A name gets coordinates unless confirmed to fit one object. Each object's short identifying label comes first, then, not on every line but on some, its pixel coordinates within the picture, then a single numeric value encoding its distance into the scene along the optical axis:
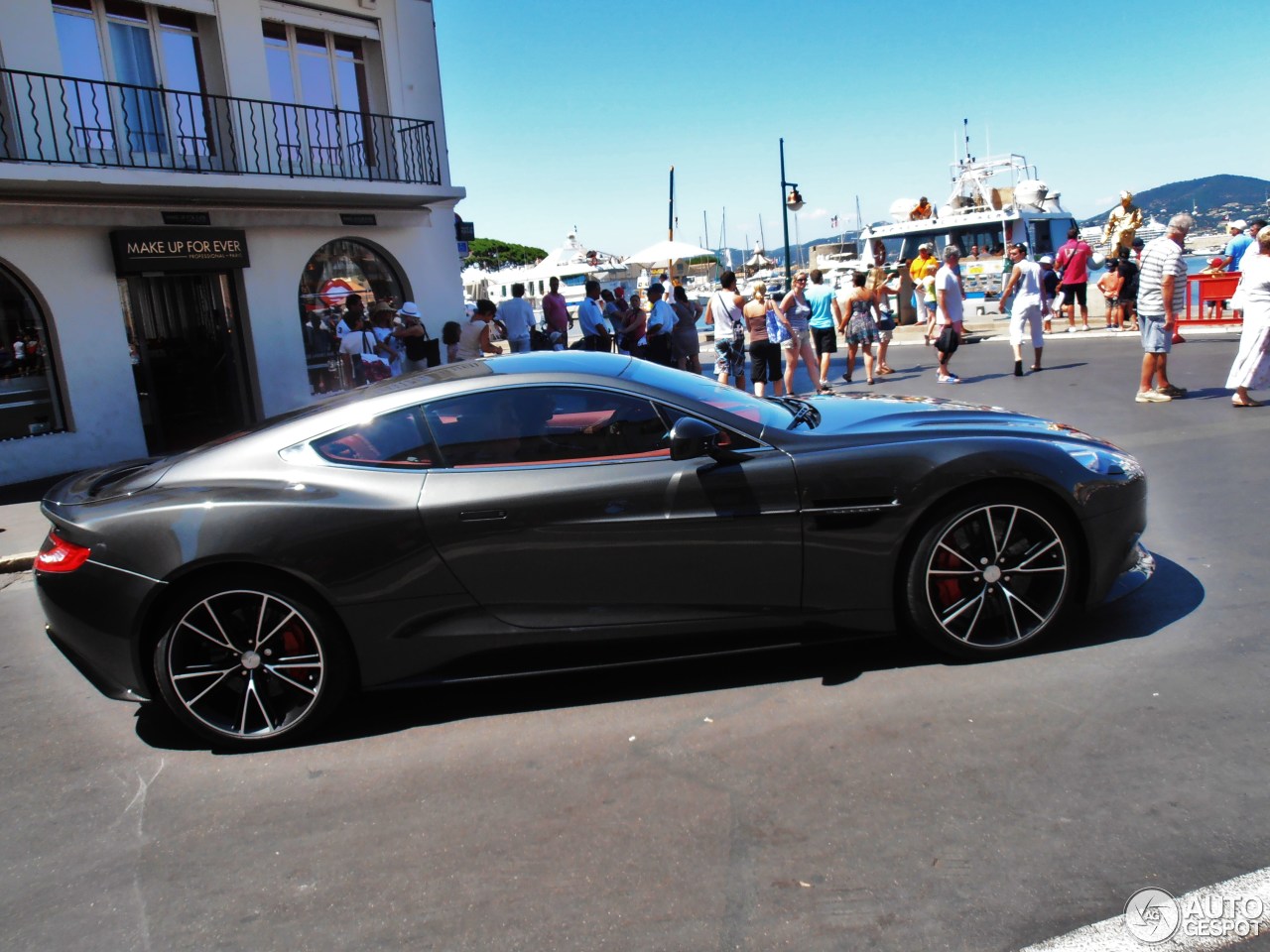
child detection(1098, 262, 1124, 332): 17.84
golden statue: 18.84
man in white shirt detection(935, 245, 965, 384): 12.77
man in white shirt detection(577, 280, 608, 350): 16.12
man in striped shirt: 9.62
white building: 11.59
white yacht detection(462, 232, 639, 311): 49.12
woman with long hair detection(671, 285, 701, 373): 14.53
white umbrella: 26.42
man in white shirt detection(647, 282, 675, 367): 14.16
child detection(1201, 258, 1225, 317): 17.52
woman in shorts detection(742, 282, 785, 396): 12.13
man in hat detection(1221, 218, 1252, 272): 16.44
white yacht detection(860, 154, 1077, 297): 24.22
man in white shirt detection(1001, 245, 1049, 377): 13.11
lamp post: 29.55
